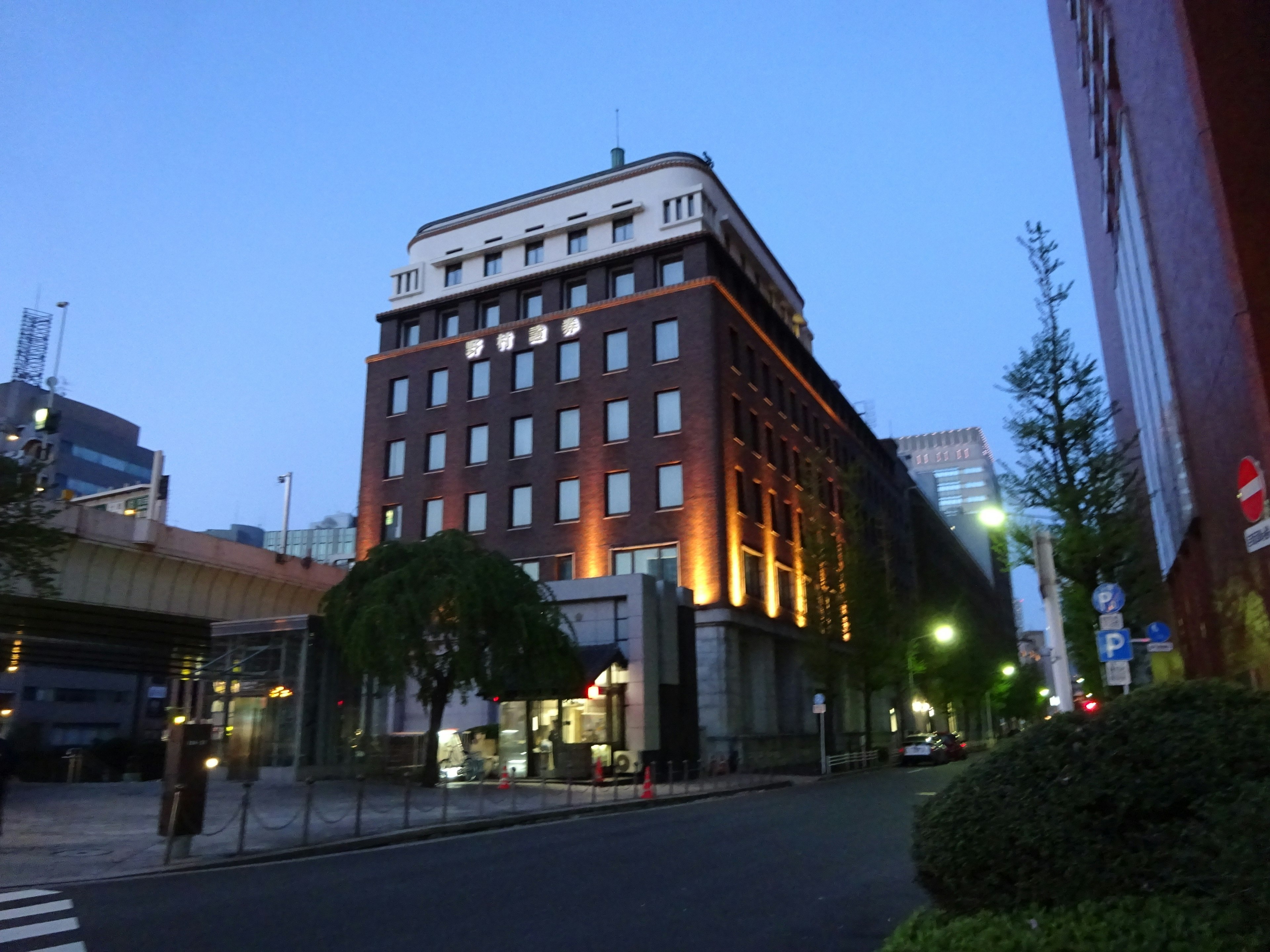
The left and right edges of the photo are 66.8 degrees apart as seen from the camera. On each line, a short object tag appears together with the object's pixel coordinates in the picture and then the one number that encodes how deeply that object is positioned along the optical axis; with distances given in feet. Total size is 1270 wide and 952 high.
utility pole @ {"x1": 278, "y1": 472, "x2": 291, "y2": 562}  116.37
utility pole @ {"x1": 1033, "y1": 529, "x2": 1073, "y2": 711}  39.75
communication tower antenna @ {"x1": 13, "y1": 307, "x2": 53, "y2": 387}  282.56
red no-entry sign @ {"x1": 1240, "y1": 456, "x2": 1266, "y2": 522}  32.53
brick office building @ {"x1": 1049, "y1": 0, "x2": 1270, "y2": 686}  38.06
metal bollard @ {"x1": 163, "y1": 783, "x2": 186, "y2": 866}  43.34
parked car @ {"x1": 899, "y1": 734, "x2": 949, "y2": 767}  151.94
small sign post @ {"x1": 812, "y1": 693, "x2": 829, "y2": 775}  121.90
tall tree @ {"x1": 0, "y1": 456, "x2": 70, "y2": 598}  63.16
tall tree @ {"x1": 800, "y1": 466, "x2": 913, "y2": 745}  142.31
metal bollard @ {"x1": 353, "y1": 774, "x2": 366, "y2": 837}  52.21
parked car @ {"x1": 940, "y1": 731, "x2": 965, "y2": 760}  161.07
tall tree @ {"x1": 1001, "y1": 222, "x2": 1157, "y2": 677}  85.56
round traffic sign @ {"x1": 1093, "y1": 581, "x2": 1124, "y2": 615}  51.37
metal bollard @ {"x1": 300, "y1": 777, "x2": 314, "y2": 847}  47.91
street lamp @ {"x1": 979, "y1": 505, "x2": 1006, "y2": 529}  57.26
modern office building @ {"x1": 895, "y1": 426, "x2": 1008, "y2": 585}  586.04
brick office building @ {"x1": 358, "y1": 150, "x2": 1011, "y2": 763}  135.64
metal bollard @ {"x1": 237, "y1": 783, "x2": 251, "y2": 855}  46.16
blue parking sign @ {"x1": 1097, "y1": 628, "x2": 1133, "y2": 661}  50.52
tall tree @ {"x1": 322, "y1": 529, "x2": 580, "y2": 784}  84.12
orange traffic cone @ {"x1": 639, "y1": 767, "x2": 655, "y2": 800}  83.51
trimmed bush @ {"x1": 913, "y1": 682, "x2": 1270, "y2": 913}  17.89
